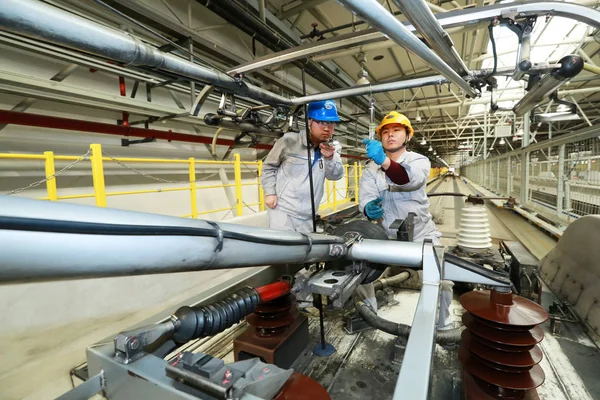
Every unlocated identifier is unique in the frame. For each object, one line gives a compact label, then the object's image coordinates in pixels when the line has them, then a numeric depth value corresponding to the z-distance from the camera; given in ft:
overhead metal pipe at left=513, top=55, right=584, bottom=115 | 4.42
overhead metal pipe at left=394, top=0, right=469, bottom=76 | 2.57
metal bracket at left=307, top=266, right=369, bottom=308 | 2.96
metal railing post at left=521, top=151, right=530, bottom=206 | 15.93
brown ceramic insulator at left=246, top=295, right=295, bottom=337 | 4.51
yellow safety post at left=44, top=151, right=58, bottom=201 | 6.84
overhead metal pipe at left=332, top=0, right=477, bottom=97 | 2.16
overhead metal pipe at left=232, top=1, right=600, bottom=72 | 4.00
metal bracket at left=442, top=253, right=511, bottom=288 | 3.35
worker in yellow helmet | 6.10
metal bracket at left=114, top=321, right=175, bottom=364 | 2.15
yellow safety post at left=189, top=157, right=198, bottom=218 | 10.94
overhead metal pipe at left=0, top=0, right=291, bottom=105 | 1.90
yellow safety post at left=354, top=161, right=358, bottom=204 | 23.93
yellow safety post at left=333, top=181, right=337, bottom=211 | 20.29
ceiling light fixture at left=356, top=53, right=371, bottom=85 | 9.50
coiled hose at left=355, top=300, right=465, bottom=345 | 5.01
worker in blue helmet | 6.31
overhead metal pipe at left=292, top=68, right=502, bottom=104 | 4.91
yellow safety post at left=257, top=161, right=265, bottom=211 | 14.58
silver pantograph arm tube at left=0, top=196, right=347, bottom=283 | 1.16
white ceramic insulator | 7.55
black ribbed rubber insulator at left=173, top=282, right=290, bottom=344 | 2.62
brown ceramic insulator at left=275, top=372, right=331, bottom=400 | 2.51
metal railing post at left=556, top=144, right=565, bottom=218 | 11.11
